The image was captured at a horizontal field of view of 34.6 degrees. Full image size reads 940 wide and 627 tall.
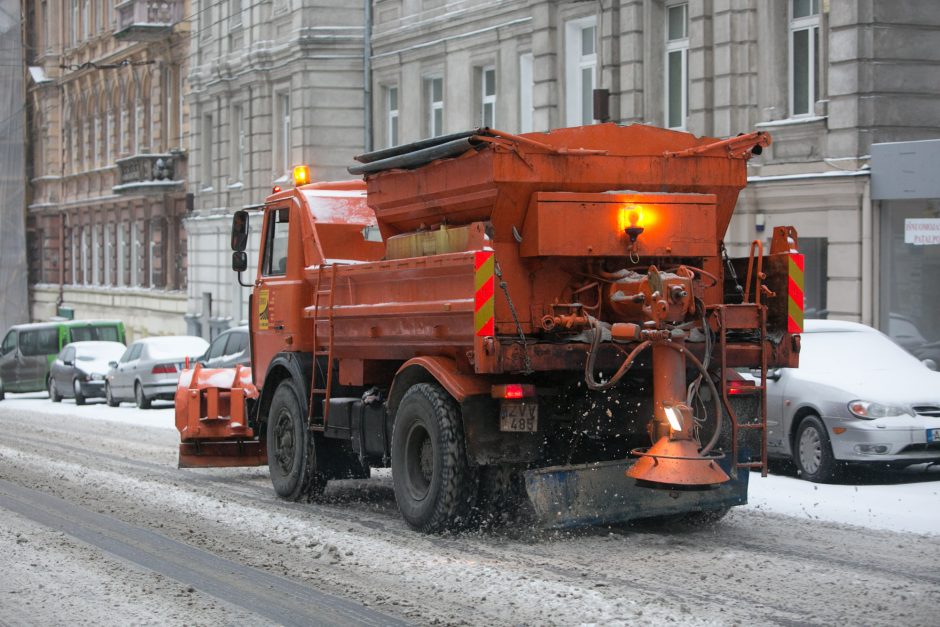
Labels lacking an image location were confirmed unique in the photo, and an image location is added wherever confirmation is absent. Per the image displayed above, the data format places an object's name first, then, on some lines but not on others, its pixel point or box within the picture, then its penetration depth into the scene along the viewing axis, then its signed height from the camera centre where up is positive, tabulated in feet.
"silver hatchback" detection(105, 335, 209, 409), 90.02 -4.38
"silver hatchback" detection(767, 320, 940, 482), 43.68 -3.30
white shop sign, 63.46 +2.76
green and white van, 111.04 -3.66
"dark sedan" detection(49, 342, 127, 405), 99.55 -4.96
